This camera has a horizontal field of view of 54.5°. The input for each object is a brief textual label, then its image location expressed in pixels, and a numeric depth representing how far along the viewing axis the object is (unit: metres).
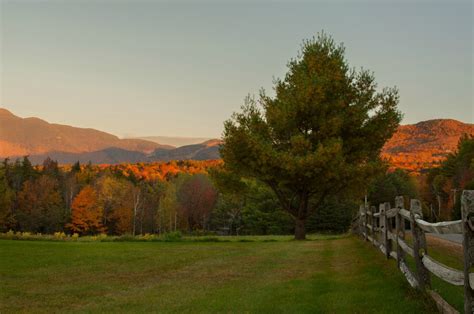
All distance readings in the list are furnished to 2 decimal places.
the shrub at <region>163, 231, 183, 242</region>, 25.45
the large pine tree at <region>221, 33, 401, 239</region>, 27.70
